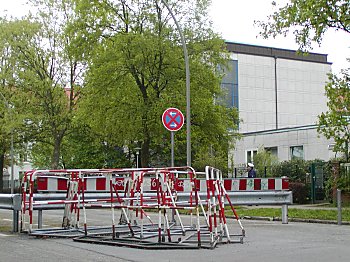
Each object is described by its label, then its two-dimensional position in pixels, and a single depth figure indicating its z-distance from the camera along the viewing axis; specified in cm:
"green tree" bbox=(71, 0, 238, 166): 2761
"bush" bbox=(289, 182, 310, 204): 2917
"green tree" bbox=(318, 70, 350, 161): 2114
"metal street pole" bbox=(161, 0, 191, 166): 2115
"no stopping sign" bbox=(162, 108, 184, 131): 1894
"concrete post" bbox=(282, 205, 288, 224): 1669
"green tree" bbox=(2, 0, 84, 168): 4262
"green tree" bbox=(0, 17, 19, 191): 4344
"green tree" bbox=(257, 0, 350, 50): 2023
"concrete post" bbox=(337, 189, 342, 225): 1643
